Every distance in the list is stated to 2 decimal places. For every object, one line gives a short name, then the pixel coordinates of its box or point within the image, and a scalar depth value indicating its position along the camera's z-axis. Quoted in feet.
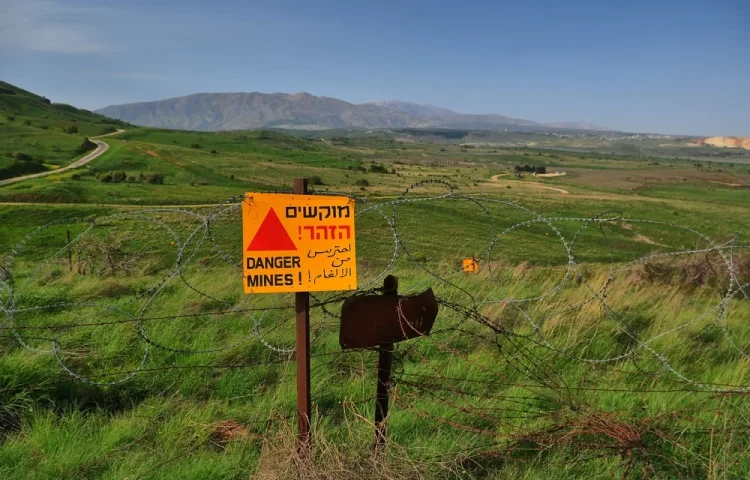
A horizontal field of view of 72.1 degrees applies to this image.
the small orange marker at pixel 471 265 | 19.55
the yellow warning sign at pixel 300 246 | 10.01
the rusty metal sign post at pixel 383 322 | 10.26
